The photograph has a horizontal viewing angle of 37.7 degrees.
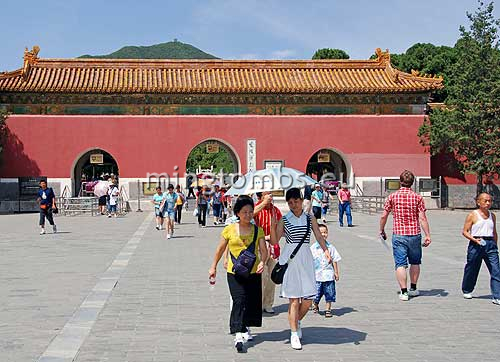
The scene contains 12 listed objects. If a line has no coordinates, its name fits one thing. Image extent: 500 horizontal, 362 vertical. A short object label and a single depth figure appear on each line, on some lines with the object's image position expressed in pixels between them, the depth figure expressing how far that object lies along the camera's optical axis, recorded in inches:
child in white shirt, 315.6
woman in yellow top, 258.8
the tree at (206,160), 2687.0
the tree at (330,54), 2110.0
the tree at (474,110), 1174.3
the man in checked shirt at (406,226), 345.1
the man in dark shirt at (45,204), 739.4
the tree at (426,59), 1800.0
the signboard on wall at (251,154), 1248.2
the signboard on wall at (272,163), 1256.2
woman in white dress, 259.3
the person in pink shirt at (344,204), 824.3
